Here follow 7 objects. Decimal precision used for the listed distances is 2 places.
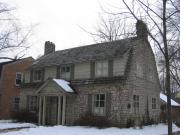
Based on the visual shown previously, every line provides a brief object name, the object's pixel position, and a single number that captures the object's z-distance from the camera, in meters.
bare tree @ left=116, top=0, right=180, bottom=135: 19.39
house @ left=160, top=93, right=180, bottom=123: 33.71
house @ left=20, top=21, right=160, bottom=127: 25.78
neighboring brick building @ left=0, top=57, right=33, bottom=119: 40.78
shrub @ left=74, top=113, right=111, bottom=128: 25.36
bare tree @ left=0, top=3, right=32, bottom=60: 23.62
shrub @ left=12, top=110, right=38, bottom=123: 32.07
